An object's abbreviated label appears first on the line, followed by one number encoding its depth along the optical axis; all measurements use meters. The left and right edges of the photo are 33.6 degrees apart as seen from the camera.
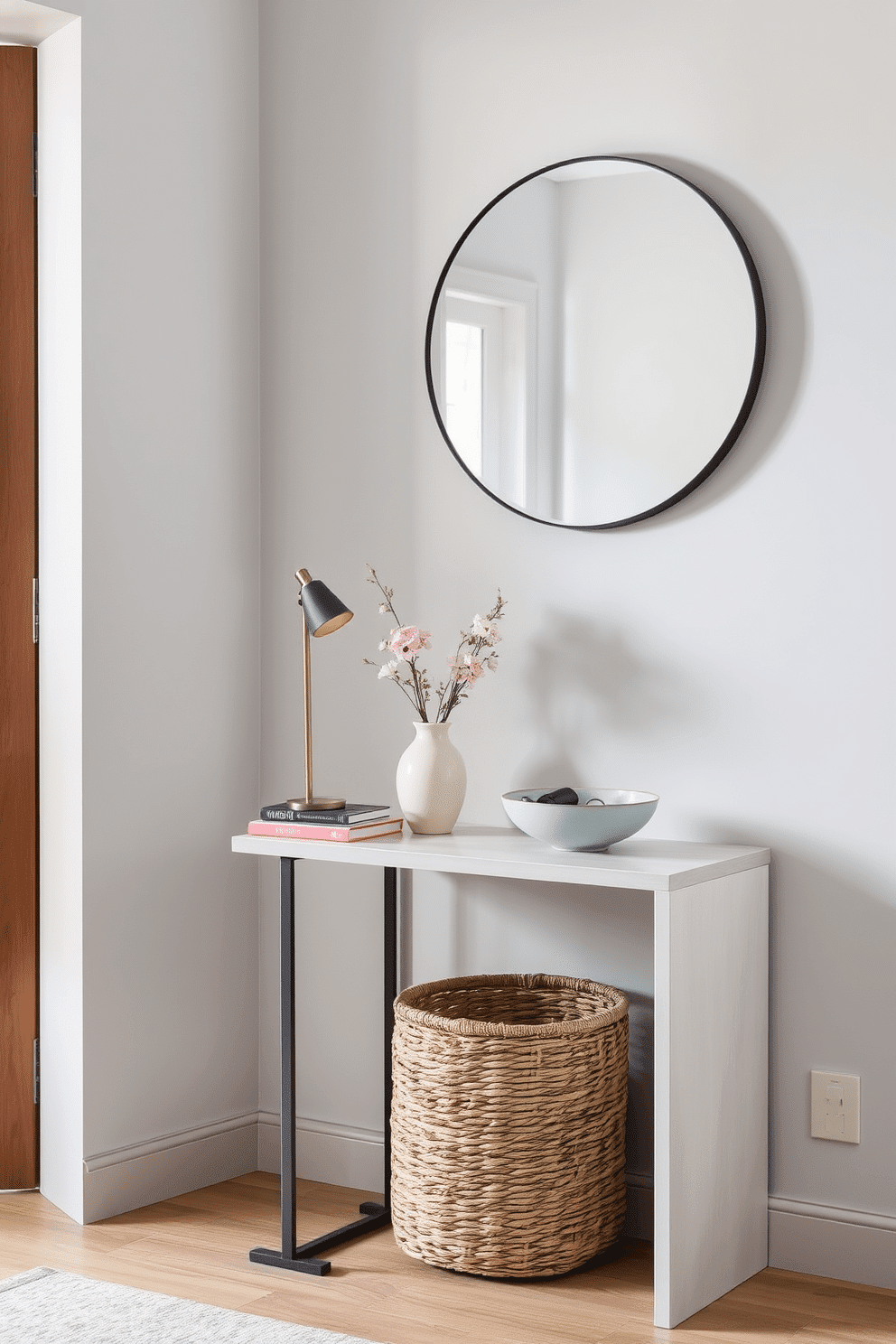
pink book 2.43
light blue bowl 2.24
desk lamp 2.48
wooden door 2.70
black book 2.44
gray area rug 2.09
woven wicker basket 2.26
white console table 2.12
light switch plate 2.33
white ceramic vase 2.52
